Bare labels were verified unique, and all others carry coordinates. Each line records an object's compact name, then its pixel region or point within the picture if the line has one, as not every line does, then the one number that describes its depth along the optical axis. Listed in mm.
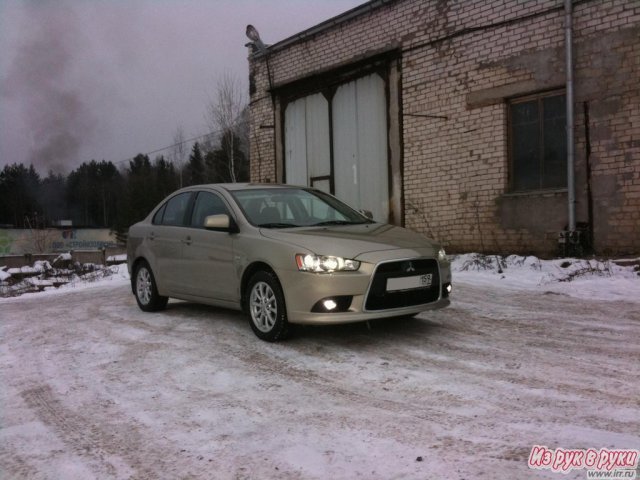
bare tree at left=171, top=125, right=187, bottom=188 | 56725
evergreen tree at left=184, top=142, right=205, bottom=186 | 72812
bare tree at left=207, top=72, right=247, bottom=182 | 30672
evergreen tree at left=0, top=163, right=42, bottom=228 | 72062
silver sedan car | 4672
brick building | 8664
